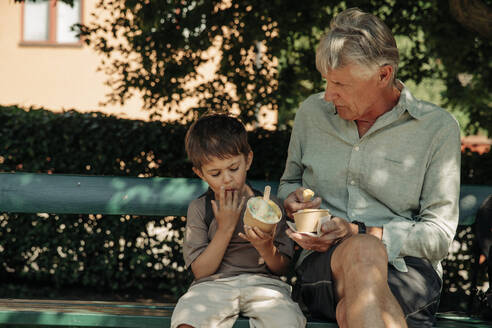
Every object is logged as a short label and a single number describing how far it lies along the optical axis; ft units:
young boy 8.43
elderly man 8.42
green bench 9.96
